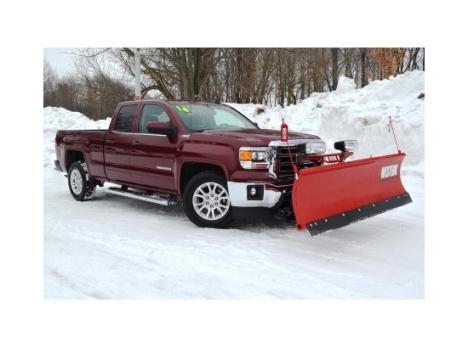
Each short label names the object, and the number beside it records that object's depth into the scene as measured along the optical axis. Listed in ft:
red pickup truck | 15.78
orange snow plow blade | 14.06
